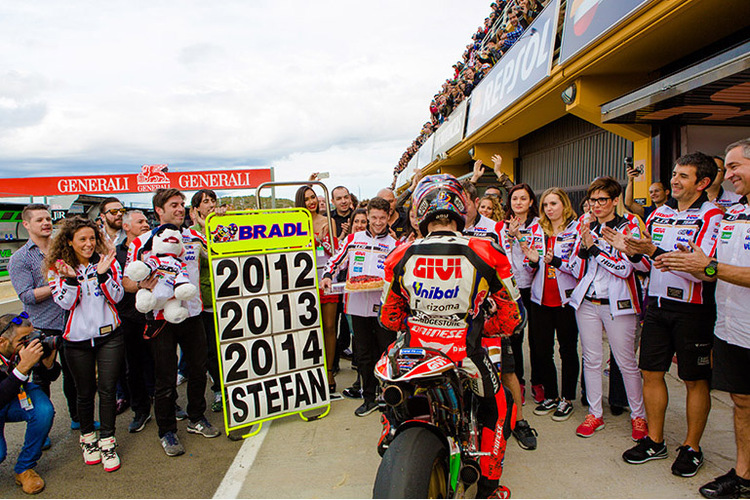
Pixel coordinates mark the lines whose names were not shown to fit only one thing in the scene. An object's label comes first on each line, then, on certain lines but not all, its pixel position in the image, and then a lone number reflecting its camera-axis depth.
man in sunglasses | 5.13
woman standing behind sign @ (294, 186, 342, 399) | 4.96
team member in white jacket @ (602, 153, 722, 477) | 2.96
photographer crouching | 3.23
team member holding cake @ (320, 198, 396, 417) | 4.30
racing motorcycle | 1.82
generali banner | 19.19
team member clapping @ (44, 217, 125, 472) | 3.53
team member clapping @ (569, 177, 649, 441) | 3.49
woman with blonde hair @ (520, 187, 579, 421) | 3.97
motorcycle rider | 2.23
